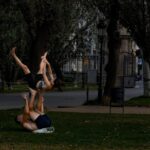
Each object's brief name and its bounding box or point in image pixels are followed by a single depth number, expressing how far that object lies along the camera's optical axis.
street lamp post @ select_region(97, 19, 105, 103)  30.44
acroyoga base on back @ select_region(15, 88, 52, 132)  15.94
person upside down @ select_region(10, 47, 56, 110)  16.50
